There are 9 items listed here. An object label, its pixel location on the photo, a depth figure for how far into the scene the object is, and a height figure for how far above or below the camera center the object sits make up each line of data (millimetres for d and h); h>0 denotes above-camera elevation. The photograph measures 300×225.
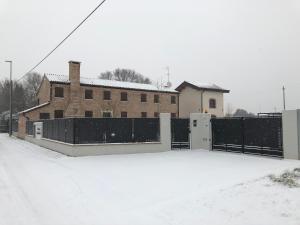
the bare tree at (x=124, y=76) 60727 +12374
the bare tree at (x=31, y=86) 51833 +8665
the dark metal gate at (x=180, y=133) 14892 -757
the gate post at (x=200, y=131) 14487 -615
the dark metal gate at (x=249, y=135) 11366 -763
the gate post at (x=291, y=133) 10509 -574
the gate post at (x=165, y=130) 14278 -524
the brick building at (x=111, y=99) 28140 +3226
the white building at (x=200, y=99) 34602 +3491
